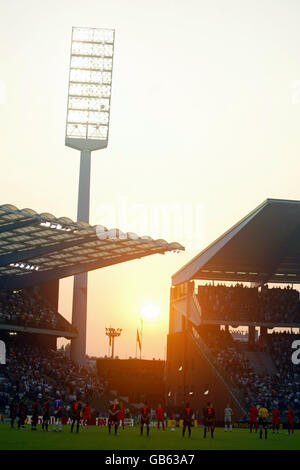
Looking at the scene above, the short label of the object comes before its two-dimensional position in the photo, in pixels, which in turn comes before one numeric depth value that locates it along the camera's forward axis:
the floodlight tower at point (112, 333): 103.84
